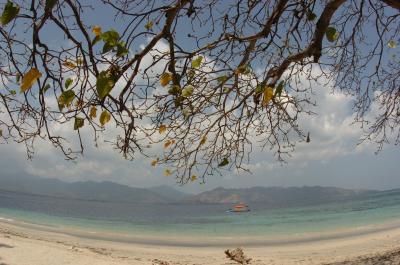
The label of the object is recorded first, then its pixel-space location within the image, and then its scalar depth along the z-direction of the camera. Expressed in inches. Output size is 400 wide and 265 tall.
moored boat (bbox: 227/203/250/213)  2812.0
